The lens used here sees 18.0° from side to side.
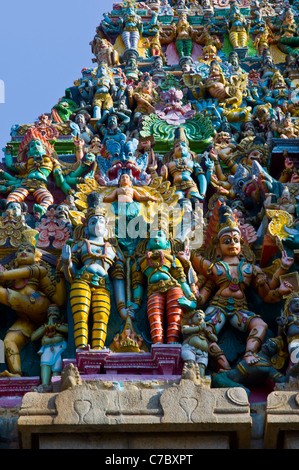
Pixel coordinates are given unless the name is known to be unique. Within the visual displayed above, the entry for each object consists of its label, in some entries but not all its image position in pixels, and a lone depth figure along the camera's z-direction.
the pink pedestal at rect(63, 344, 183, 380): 12.91
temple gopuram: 11.44
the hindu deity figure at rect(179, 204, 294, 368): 13.82
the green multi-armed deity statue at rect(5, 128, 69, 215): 17.34
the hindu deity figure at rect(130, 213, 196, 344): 13.63
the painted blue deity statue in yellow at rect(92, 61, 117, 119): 20.91
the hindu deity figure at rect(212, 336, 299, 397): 12.91
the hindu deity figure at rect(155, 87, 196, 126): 20.09
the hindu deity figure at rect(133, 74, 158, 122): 20.73
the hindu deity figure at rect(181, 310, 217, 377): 13.03
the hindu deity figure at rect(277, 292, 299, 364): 12.73
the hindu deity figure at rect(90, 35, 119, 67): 23.06
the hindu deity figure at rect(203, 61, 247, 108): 21.00
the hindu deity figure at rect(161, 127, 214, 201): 17.02
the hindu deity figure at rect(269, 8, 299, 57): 23.95
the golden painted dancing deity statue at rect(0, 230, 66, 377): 14.15
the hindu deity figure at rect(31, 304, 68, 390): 13.38
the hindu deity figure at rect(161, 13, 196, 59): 24.22
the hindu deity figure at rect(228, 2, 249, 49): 24.20
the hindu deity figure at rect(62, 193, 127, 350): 13.56
